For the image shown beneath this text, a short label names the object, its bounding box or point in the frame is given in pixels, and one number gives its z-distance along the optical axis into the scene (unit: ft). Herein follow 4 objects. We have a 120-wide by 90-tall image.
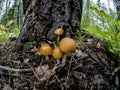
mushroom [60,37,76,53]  1.21
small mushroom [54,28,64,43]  1.37
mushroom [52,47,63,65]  1.26
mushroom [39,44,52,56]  1.28
